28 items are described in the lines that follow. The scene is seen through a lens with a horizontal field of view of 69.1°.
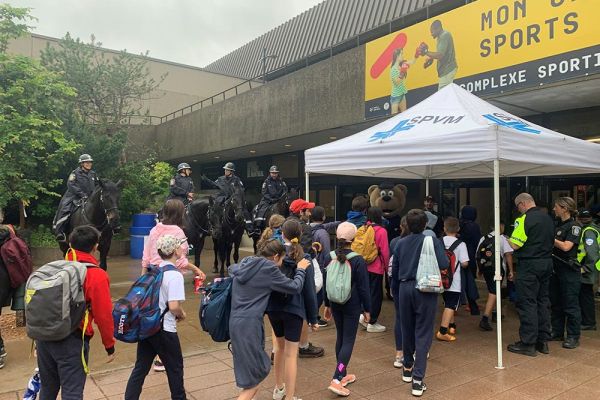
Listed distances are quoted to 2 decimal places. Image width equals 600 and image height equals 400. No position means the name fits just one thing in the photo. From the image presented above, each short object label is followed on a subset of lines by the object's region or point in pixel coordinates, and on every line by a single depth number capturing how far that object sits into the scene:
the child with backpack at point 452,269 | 5.44
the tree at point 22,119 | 9.09
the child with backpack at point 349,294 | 3.98
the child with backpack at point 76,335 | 2.93
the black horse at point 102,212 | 7.83
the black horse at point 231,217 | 9.51
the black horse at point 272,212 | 9.92
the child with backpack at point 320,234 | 4.91
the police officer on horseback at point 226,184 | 9.70
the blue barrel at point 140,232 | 13.71
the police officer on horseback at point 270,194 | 10.31
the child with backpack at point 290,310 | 3.53
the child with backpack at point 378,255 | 5.62
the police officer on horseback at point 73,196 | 8.43
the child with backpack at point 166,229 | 4.90
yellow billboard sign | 6.36
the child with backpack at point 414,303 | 4.07
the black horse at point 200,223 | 9.31
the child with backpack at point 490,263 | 5.94
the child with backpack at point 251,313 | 3.16
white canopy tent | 4.70
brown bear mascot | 7.89
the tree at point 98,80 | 18.31
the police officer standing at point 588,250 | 5.46
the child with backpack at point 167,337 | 3.31
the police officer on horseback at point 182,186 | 9.95
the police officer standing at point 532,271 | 4.96
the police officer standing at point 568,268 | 5.33
